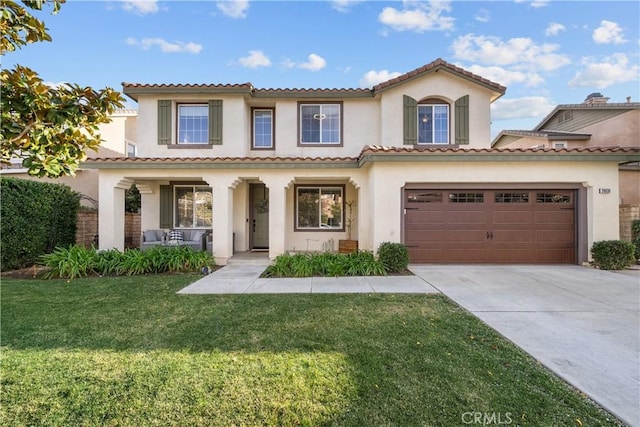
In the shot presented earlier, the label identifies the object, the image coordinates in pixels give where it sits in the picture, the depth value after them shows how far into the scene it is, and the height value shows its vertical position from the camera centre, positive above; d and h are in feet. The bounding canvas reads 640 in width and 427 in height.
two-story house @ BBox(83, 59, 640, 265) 27.73 +4.38
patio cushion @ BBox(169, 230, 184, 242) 33.96 -2.30
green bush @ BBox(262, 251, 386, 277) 24.99 -4.39
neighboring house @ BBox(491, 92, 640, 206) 41.96 +15.03
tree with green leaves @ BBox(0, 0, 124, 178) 9.14 +3.60
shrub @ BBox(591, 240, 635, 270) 26.14 -3.43
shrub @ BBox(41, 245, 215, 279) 24.90 -4.06
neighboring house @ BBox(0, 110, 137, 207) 40.98 +12.48
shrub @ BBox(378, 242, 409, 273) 25.89 -3.73
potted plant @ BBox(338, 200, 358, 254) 33.50 -2.90
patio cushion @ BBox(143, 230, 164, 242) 34.30 -2.22
